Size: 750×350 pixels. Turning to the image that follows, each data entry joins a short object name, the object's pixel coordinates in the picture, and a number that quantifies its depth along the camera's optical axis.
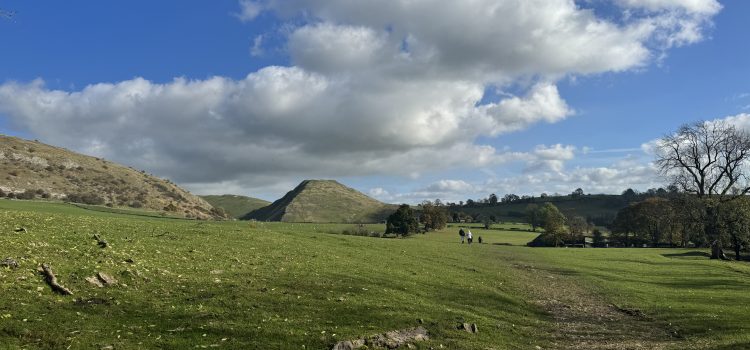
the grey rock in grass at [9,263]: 18.36
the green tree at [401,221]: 102.38
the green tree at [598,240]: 114.19
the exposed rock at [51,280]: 17.12
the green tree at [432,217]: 129.88
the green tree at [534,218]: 172.25
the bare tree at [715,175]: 70.00
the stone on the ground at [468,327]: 18.22
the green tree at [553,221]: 100.00
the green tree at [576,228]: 106.30
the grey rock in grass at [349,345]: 14.31
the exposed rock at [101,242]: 25.25
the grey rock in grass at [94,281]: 18.61
